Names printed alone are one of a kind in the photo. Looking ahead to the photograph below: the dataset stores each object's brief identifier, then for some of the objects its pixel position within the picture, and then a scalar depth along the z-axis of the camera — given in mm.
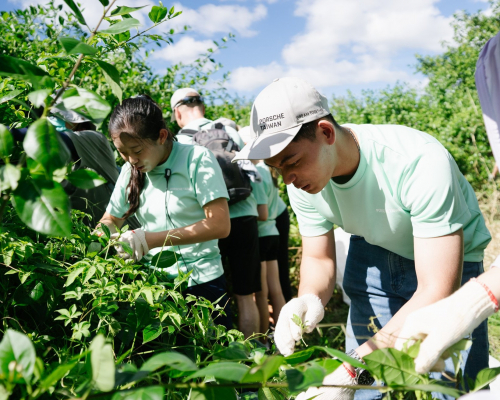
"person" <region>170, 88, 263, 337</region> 3096
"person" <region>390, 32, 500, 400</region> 1044
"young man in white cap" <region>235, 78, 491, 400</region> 1386
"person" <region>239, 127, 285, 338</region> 3576
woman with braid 2053
